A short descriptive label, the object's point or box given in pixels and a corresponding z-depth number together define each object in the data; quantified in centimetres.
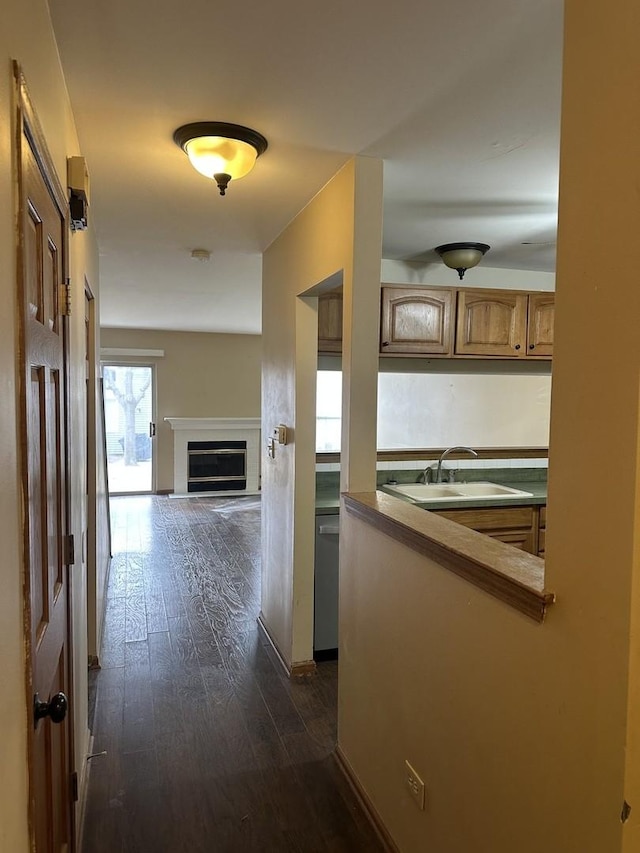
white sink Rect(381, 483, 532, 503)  342
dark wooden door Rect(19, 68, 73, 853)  104
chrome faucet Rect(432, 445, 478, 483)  376
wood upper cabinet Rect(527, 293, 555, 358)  361
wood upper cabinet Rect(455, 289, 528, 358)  348
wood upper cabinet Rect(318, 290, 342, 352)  334
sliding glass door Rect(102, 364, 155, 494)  819
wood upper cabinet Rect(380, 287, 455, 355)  334
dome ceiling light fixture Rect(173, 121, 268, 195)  195
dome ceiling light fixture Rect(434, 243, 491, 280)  331
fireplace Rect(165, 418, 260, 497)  834
